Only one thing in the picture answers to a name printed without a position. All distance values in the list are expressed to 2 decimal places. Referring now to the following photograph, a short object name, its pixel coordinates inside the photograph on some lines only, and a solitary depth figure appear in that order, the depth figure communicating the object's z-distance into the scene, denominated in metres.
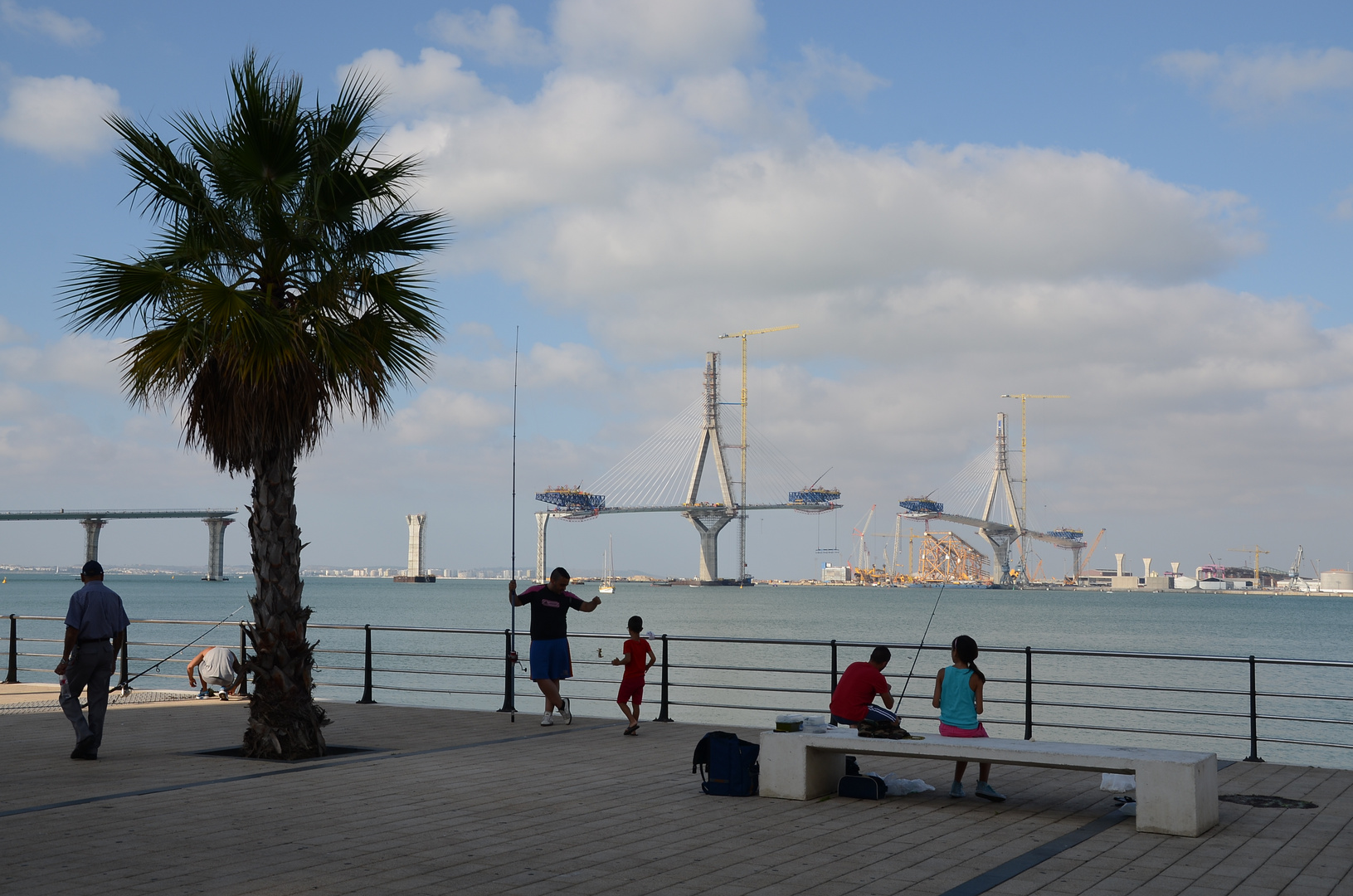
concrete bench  6.96
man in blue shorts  11.66
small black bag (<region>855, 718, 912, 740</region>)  7.89
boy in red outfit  11.57
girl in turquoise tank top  8.16
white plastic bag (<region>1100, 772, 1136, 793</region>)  8.30
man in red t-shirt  8.76
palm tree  9.72
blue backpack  8.30
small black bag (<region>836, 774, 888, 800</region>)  8.23
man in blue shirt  9.60
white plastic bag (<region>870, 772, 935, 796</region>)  8.42
